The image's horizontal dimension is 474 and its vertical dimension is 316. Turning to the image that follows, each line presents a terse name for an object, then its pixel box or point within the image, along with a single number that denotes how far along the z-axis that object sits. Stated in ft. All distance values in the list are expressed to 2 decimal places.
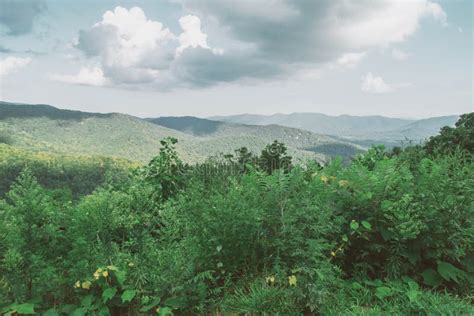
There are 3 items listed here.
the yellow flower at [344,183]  14.76
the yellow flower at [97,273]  11.99
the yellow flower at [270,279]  12.00
